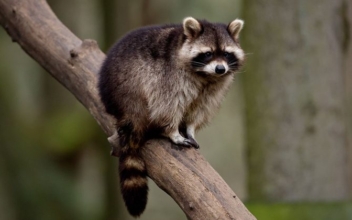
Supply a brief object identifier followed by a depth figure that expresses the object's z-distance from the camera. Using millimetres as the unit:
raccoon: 9984
